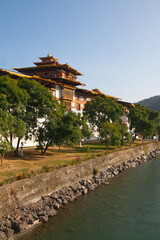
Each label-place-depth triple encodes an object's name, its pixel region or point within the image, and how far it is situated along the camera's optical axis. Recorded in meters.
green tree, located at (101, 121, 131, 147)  34.38
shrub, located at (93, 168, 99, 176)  26.23
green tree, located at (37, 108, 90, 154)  27.04
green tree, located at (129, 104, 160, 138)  49.58
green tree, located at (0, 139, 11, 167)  19.38
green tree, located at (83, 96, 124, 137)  41.62
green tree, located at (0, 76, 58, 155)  22.34
